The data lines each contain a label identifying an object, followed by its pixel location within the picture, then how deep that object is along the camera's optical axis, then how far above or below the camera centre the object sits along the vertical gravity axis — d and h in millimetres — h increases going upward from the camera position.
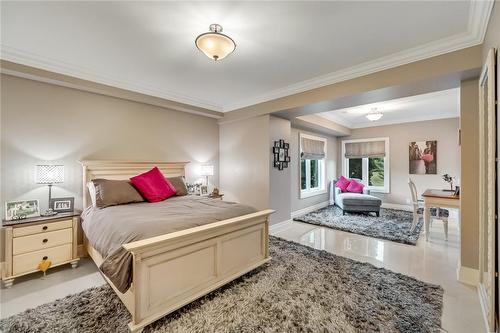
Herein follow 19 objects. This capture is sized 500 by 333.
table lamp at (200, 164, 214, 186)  4609 -61
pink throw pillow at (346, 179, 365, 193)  6078 -542
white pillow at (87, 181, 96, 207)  2997 -330
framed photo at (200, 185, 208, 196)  4571 -485
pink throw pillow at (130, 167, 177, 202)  3285 -290
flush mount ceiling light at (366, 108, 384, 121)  5160 +1252
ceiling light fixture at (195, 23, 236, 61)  2096 +1223
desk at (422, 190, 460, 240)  3381 -529
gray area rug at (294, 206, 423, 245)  4031 -1222
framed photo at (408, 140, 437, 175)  5844 +296
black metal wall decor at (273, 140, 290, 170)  4387 +268
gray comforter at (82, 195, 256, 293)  1708 -545
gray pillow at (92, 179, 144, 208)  2902 -364
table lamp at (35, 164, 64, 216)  2711 -107
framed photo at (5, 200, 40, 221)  2537 -514
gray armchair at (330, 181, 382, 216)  5402 -882
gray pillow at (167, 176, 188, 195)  3796 -310
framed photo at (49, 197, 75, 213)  2926 -514
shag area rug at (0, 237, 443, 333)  1773 -1290
